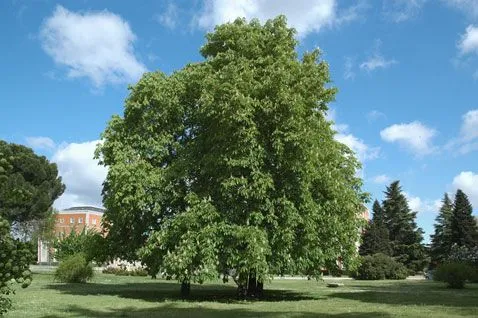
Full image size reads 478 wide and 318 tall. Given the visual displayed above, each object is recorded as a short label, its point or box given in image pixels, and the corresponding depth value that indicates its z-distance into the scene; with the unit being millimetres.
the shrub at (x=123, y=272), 65575
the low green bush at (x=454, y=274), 37719
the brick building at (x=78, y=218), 141500
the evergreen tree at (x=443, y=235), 77750
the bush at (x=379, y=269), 61531
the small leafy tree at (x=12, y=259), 4430
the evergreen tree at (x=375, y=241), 77312
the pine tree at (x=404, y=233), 81125
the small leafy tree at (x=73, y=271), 43250
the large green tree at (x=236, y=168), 23016
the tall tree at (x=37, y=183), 55094
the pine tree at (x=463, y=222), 72500
